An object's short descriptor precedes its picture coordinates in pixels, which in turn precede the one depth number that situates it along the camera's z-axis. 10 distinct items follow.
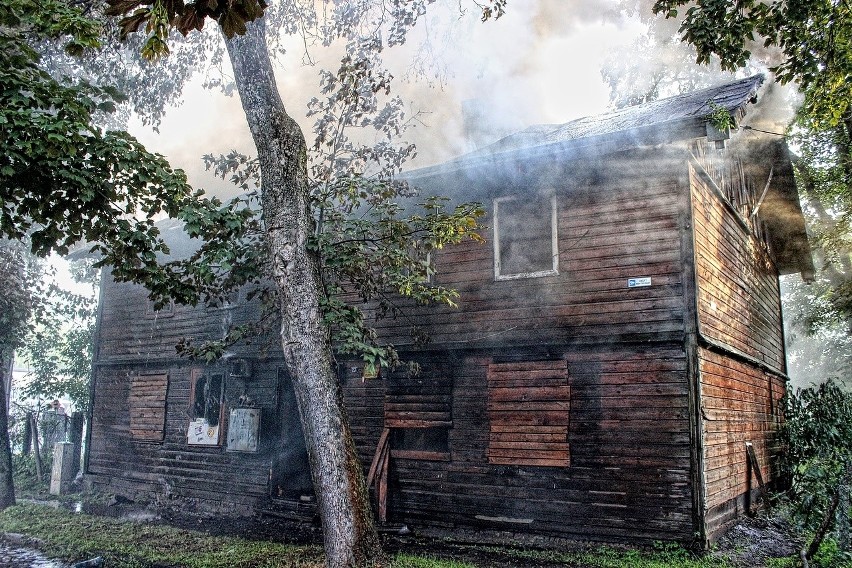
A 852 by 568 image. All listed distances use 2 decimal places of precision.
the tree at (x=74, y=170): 6.37
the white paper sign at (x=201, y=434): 14.25
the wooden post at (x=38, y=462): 18.45
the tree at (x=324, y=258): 7.76
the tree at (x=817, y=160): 7.55
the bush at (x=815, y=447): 10.02
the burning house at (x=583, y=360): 9.20
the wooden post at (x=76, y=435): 17.83
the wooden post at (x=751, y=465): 11.57
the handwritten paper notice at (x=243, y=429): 13.30
